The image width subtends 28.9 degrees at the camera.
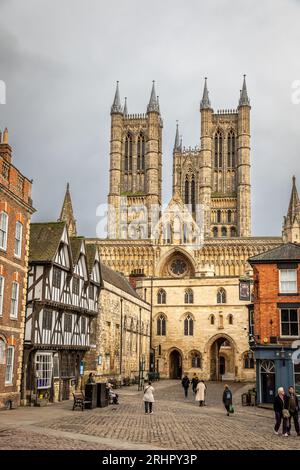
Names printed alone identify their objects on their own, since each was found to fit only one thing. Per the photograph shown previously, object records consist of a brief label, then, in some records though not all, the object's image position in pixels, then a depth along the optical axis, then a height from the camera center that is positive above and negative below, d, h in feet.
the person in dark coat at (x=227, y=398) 77.15 -4.73
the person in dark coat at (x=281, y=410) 56.49 -4.55
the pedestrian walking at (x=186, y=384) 109.09 -4.11
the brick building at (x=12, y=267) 73.97 +12.06
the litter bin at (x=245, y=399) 94.75 -5.94
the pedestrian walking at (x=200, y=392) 89.76 -4.56
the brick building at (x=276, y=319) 90.99 +7.04
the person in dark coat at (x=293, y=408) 57.11 -4.36
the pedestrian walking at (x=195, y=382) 115.96 -3.99
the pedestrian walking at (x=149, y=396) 75.05 -4.40
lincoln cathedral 191.21 +57.06
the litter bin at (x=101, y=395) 82.69 -4.81
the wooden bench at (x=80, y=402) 77.33 -5.43
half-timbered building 84.64 +7.36
